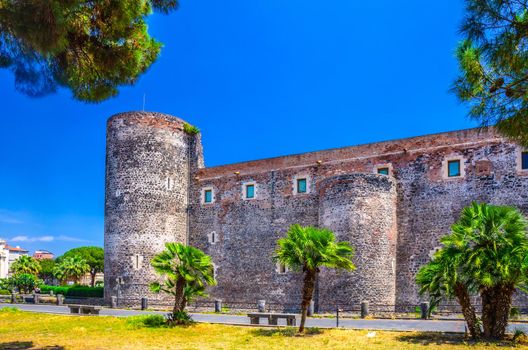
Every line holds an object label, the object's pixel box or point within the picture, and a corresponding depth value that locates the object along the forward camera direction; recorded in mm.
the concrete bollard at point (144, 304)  27502
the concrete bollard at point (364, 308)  21562
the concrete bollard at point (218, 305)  26389
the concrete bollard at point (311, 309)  23377
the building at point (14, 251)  125625
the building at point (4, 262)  100750
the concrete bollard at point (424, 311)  20031
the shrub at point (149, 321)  18656
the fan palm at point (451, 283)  14211
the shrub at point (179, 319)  18688
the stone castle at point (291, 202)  24484
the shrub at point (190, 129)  33250
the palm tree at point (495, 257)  13602
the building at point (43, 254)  127144
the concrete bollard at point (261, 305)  24117
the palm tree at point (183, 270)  18609
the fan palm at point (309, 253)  16125
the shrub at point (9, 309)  25889
